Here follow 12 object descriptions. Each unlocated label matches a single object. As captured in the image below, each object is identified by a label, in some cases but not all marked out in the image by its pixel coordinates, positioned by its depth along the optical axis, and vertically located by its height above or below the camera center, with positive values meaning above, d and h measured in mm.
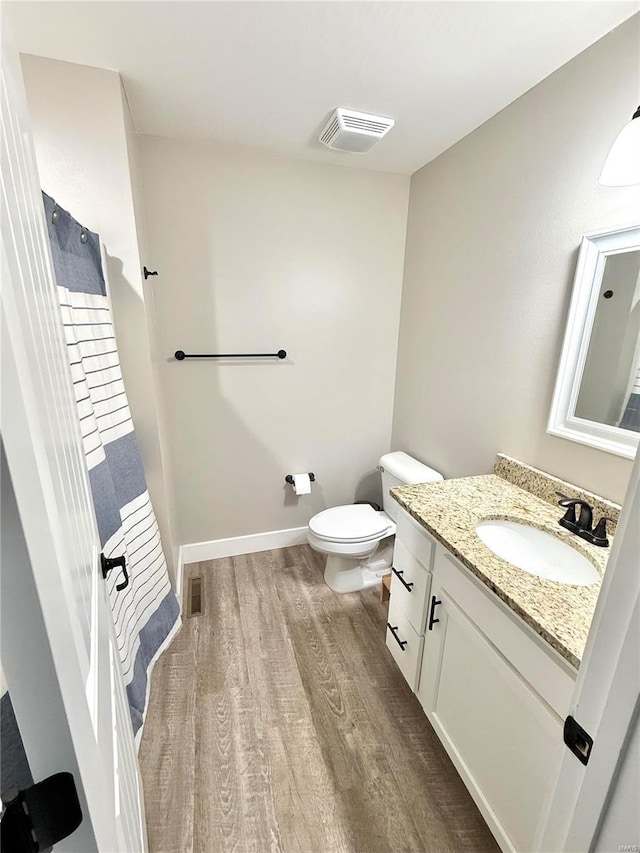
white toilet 1993 -1082
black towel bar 2014 -155
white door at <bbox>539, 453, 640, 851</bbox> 439 -469
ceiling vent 1557 +835
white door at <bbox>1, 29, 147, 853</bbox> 353 -215
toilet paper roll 2361 -973
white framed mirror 1155 -66
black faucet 1149 -603
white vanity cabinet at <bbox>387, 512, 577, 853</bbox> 857 -961
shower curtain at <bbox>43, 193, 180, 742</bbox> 1141 -464
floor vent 2008 -1485
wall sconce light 972 +446
